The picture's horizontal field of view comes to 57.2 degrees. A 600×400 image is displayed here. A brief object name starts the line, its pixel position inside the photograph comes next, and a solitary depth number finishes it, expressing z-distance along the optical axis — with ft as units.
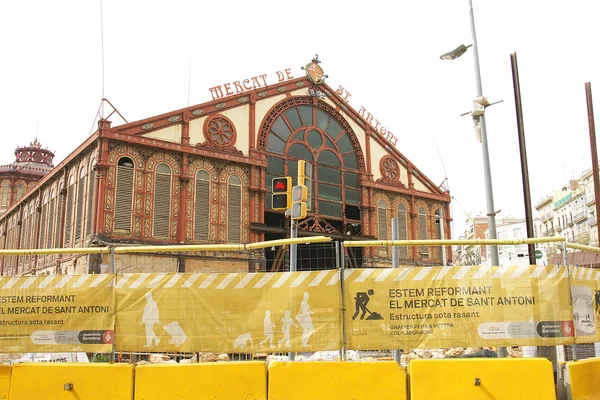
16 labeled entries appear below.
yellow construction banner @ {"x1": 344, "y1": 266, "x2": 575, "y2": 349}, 26.16
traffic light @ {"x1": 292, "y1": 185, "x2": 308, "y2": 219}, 33.81
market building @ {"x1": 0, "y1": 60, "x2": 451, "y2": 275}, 79.56
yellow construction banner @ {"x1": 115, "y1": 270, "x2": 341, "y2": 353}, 26.40
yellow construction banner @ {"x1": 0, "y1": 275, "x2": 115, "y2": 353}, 27.12
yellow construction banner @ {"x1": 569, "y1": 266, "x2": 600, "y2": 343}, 27.17
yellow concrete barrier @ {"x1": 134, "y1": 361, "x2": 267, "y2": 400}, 25.09
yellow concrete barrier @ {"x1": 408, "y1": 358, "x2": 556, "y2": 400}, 24.44
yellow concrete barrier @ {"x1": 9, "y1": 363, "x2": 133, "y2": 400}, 25.40
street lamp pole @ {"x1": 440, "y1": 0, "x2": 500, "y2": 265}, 35.27
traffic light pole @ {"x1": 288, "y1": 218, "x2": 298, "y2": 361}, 29.06
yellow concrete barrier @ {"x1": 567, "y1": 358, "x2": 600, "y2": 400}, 25.96
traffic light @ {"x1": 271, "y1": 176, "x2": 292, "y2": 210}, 35.12
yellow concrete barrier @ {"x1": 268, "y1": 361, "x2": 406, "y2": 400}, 24.64
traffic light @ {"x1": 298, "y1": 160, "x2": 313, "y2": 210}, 35.19
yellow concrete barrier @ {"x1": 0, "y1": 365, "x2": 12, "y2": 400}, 26.22
